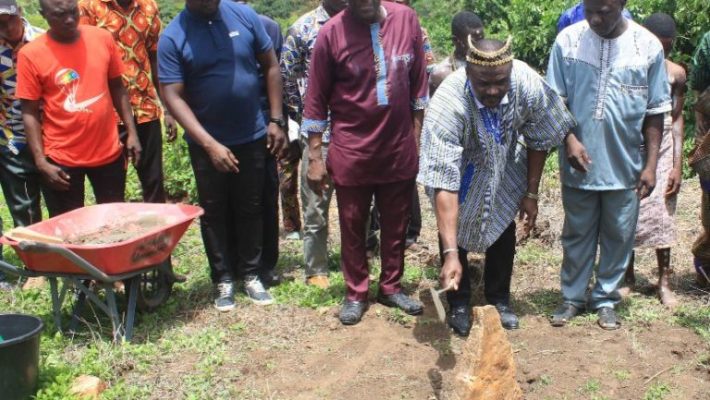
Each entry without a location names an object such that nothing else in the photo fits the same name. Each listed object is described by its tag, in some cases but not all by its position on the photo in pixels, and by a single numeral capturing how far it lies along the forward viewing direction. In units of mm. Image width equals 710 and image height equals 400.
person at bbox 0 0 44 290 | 4812
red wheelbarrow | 3902
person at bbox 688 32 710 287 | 4492
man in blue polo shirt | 4449
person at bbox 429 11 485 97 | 5652
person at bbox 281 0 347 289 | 5051
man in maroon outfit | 4254
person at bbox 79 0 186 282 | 5043
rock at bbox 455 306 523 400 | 3289
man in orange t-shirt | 4473
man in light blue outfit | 4059
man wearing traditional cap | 3746
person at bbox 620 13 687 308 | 4793
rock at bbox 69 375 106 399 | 3711
